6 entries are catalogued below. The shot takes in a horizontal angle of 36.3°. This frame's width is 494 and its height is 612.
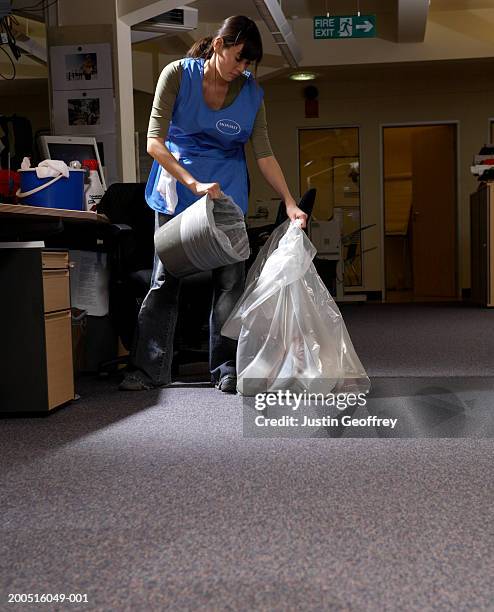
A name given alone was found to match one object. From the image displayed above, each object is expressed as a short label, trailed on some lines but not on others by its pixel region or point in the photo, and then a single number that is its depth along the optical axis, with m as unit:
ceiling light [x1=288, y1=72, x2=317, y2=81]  7.46
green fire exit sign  5.68
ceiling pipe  4.61
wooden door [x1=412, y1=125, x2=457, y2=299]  8.22
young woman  2.34
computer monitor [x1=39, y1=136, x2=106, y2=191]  3.38
